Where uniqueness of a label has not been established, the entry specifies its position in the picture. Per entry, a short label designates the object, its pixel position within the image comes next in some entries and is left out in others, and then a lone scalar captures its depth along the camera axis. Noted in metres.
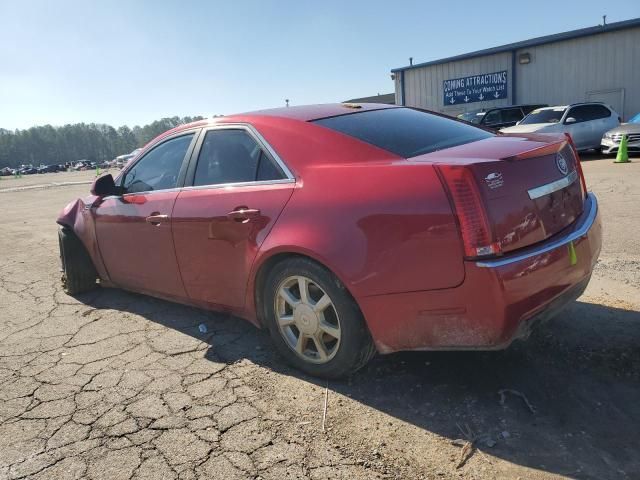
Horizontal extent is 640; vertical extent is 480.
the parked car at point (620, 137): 13.95
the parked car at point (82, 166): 78.00
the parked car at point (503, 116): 18.30
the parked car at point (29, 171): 78.50
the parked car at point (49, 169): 79.94
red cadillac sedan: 2.33
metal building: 20.55
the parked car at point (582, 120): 15.47
